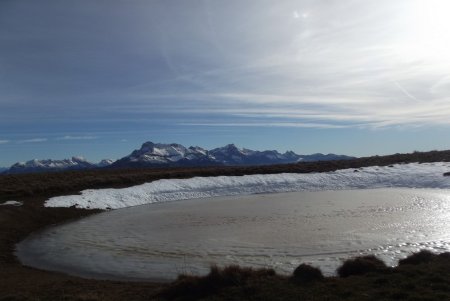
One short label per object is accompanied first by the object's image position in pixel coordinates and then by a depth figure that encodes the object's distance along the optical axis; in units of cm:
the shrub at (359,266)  1259
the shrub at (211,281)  1155
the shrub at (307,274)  1189
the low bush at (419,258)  1316
